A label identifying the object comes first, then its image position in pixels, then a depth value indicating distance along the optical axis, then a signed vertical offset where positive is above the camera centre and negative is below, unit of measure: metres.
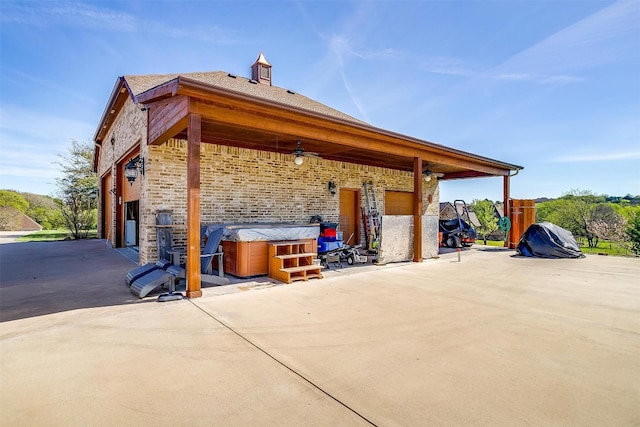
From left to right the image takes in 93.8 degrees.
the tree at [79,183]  17.11 +2.18
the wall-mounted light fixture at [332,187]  10.20 +0.99
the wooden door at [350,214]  10.97 +0.07
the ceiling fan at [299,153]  8.01 +1.72
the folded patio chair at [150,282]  4.50 -1.03
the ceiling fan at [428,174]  11.21 +1.76
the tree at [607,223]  20.06 -0.58
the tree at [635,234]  15.85 -1.01
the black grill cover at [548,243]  8.77 -0.82
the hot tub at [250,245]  5.77 -0.57
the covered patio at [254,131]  4.52 +1.84
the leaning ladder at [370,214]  9.77 +0.07
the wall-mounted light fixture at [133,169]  7.42 +1.20
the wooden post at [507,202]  11.16 +0.52
